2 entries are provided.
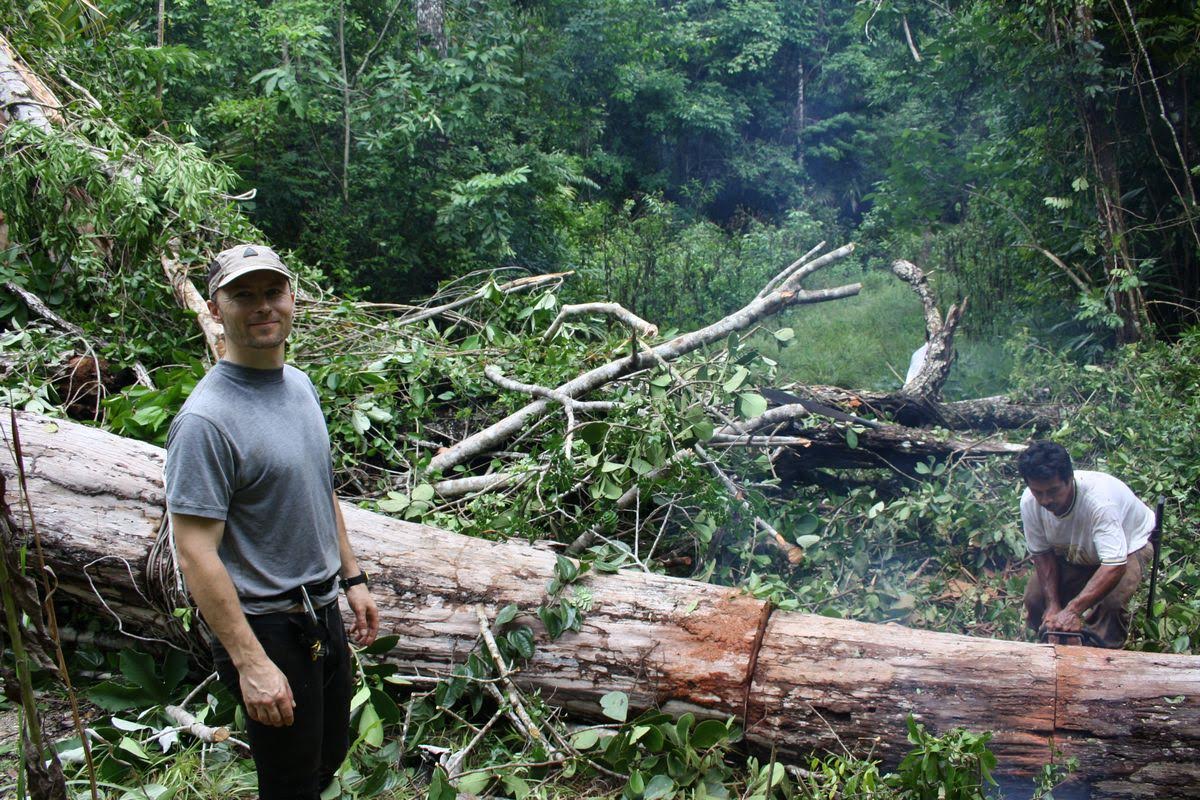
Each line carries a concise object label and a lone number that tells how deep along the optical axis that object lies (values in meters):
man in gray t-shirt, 1.80
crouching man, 3.35
